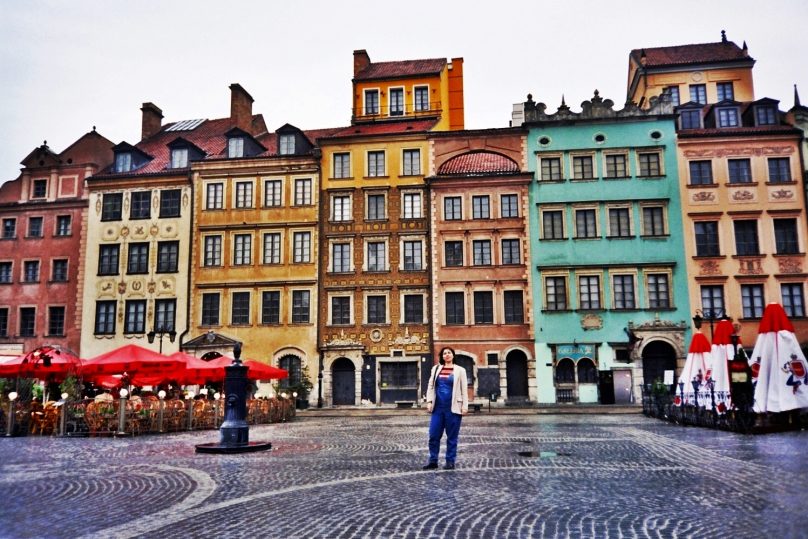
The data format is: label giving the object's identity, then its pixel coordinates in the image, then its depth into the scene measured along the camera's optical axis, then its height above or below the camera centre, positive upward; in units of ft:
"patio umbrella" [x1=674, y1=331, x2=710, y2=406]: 66.08 -0.11
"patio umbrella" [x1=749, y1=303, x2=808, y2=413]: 52.13 +0.16
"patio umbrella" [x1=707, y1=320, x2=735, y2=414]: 60.03 +0.95
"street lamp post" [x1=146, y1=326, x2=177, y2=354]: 114.57 +7.55
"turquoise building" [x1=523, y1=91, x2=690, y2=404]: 114.52 +20.39
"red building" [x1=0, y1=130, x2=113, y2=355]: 132.87 +25.64
